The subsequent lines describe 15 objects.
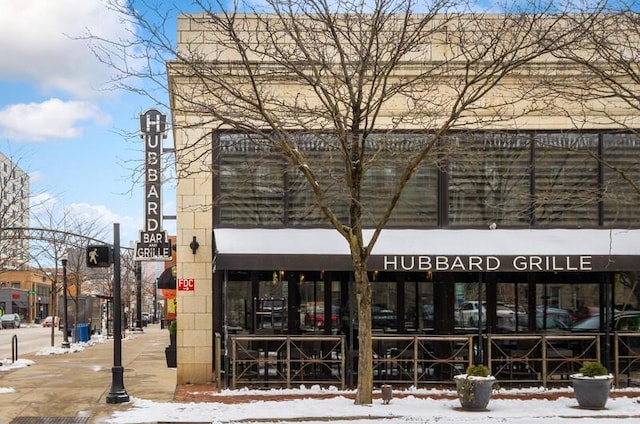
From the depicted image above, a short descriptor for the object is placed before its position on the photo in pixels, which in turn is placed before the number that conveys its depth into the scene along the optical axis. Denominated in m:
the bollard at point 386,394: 12.51
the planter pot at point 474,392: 12.16
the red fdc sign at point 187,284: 15.13
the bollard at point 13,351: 22.04
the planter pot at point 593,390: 12.22
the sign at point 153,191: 15.34
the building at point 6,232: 22.50
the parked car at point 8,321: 70.00
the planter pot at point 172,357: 18.72
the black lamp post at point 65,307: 28.08
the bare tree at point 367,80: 13.66
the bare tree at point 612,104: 13.68
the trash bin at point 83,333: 33.50
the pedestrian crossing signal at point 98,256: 13.69
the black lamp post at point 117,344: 13.31
